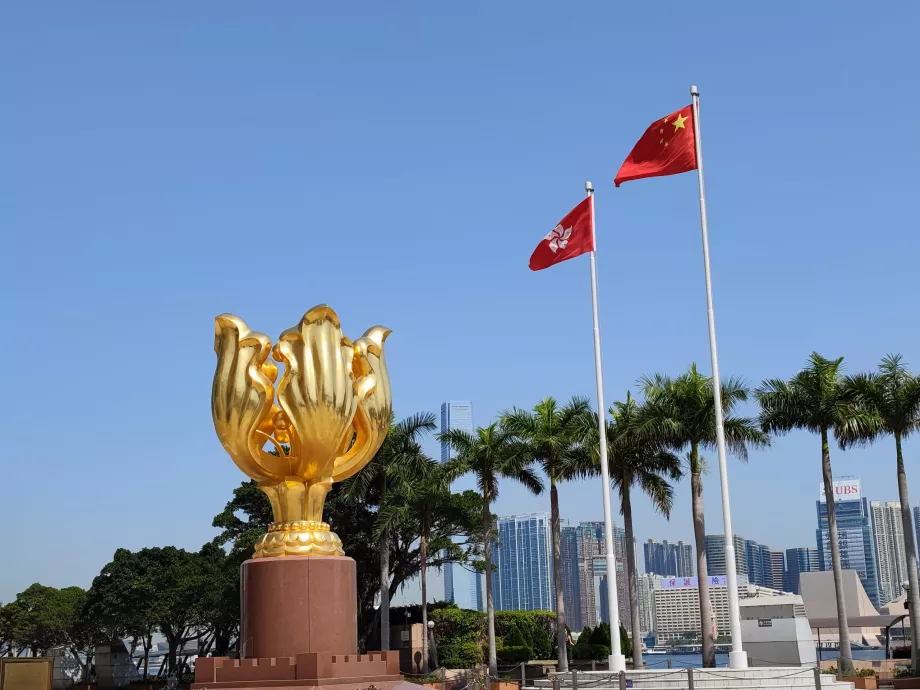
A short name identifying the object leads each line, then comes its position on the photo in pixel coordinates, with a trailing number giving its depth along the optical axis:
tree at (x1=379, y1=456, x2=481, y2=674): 35.41
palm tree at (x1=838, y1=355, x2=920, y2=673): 29.36
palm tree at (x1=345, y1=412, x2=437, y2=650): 36.28
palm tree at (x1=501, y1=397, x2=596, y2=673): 32.69
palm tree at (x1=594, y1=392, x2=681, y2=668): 31.47
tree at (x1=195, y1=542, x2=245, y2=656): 41.97
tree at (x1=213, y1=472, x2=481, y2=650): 40.72
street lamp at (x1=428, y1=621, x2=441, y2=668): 39.28
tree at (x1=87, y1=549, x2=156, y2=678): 42.09
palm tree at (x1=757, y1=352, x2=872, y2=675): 29.50
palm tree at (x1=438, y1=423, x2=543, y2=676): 33.56
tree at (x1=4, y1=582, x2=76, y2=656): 47.00
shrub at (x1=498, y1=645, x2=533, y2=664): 39.09
